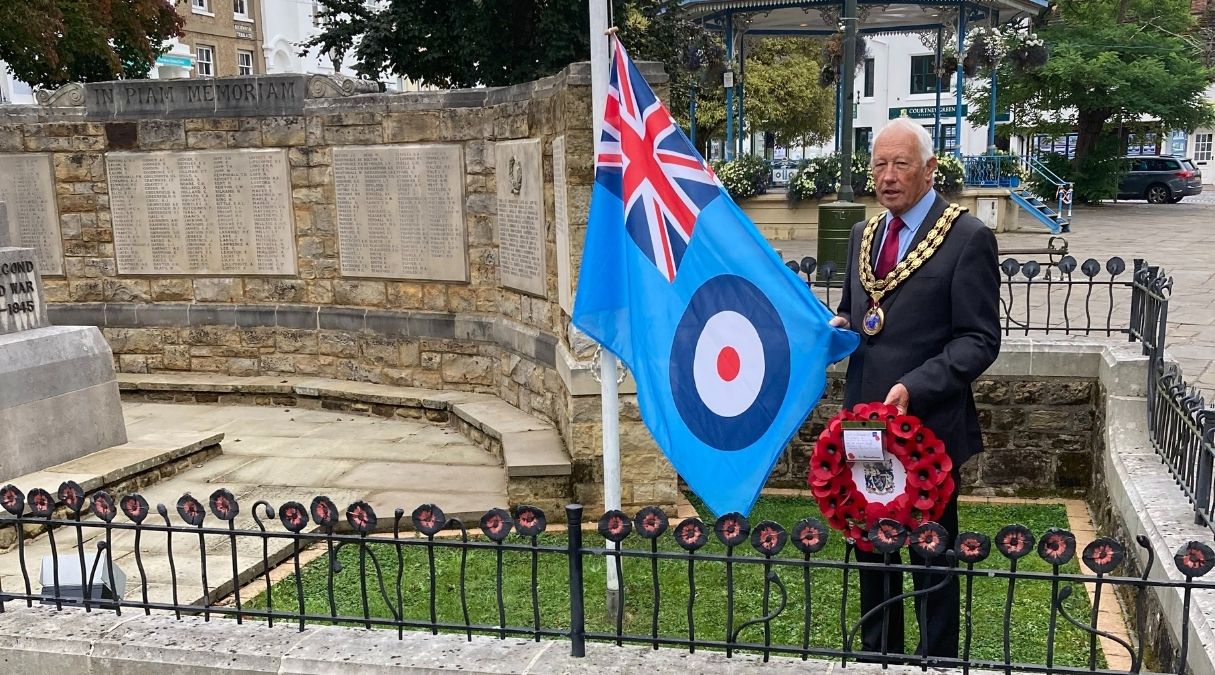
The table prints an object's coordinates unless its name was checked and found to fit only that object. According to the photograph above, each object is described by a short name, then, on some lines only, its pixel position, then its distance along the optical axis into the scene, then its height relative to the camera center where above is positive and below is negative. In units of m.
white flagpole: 4.29 -0.83
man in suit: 3.17 -0.49
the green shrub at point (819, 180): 20.73 -0.18
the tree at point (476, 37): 17.58 +2.64
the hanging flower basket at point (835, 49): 19.61 +2.41
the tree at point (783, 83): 34.81 +3.01
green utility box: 12.27 -0.68
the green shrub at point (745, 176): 21.38 -0.08
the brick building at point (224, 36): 38.16 +5.93
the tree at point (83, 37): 21.33 +3.57
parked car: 31.05 -0.62
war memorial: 3.30 -1.25
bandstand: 20.48 +3.30
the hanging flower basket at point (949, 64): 21.21 +2.14
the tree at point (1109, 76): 26.89 +2.29
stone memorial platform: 6.14 -1.19
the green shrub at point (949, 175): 20.00 -0.16
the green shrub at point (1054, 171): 29.36 -0.35
